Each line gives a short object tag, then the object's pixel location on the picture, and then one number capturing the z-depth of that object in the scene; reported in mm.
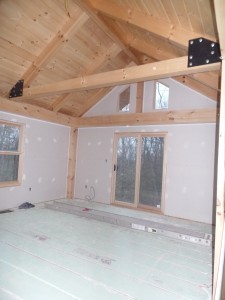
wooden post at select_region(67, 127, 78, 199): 6539
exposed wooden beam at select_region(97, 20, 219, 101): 3801
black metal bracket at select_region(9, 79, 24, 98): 4586
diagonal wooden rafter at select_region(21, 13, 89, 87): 3850
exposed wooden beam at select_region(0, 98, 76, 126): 4847
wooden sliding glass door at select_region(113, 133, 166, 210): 5277
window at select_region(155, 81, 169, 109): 5371
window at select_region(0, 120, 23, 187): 4945
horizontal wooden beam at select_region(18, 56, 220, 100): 2691
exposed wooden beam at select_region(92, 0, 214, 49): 2879
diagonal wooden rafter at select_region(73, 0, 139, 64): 3333
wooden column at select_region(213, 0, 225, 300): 2053
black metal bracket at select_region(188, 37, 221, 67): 2451
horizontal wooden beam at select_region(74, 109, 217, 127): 4679
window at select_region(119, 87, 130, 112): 5936
